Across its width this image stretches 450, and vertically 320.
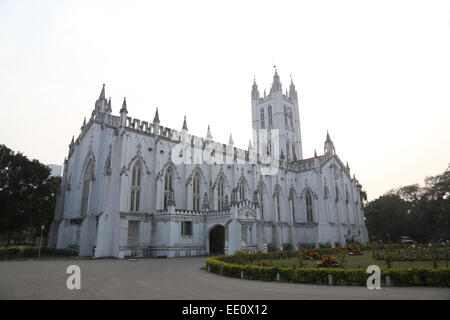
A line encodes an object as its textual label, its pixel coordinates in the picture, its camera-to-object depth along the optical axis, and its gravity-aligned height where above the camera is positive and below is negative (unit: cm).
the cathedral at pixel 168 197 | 3141 +405
